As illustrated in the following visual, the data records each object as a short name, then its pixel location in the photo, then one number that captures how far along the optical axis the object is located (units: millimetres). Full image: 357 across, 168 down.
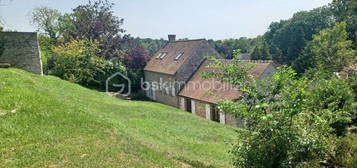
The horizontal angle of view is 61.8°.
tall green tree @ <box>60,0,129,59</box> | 36875
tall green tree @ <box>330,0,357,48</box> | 46156
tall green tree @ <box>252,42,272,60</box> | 61219
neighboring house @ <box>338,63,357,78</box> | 18366
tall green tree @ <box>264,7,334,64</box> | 61000
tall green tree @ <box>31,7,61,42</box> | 38312
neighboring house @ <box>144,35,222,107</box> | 29703
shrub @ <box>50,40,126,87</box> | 27047
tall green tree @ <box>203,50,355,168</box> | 6043
